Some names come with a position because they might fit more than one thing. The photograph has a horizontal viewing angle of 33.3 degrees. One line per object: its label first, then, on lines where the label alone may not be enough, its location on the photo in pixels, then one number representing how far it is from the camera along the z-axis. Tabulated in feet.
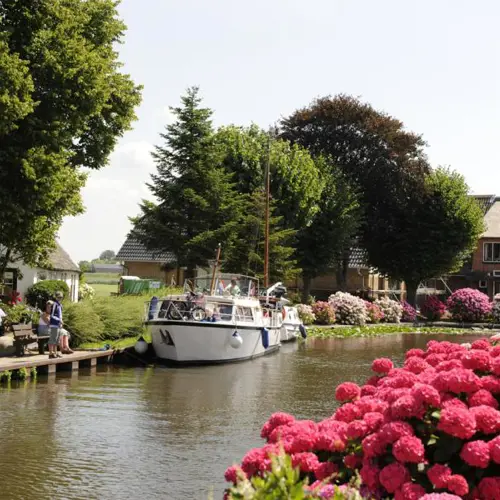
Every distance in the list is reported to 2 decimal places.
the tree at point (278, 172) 172.76
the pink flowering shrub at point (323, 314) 177.88
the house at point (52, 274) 145.79
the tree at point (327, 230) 185.37
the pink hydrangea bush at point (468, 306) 203.10
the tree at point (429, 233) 205.26
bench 80.69
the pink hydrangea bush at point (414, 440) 22.26
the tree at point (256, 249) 157.95
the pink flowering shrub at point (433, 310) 207.10
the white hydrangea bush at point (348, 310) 182.50
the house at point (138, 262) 224.94
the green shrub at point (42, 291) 139.95
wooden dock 76.13
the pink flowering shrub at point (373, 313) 190.70
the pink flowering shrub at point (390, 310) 198.29
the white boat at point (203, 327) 96.17
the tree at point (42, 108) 86.63
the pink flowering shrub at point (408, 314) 203.98
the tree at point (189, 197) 155.02
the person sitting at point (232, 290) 113.45
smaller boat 131.23
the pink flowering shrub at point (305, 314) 170.23
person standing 81.25
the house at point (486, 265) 243.19
